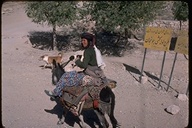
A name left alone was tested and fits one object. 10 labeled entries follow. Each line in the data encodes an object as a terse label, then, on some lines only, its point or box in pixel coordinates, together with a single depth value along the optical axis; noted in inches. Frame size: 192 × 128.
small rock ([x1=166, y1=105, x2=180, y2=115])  286.5
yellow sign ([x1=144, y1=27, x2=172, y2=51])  322.3
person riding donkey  222.4
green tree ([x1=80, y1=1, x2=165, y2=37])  465.7
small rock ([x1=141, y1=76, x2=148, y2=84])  366.2
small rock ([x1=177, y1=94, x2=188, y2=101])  324.0
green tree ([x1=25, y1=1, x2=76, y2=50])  478.3
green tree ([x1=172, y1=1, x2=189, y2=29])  566.6
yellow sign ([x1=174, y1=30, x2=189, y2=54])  310.1
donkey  221.9
